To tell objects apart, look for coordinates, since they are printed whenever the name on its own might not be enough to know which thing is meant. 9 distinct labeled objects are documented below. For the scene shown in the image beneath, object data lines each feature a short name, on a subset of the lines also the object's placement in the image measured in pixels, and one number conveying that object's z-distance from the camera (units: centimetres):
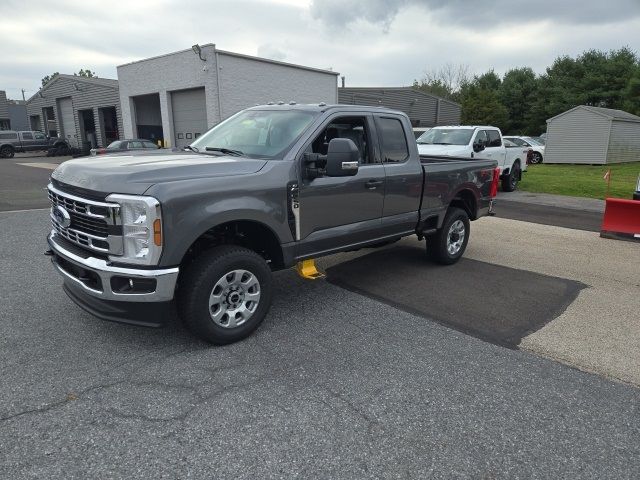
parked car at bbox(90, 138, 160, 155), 1950
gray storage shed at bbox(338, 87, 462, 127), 3098
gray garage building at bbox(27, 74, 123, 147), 3117
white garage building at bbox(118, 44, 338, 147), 2138
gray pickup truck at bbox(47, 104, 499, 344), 339
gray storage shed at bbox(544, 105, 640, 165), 2522
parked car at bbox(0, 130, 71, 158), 3288
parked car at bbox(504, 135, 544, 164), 2748
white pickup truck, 1319
